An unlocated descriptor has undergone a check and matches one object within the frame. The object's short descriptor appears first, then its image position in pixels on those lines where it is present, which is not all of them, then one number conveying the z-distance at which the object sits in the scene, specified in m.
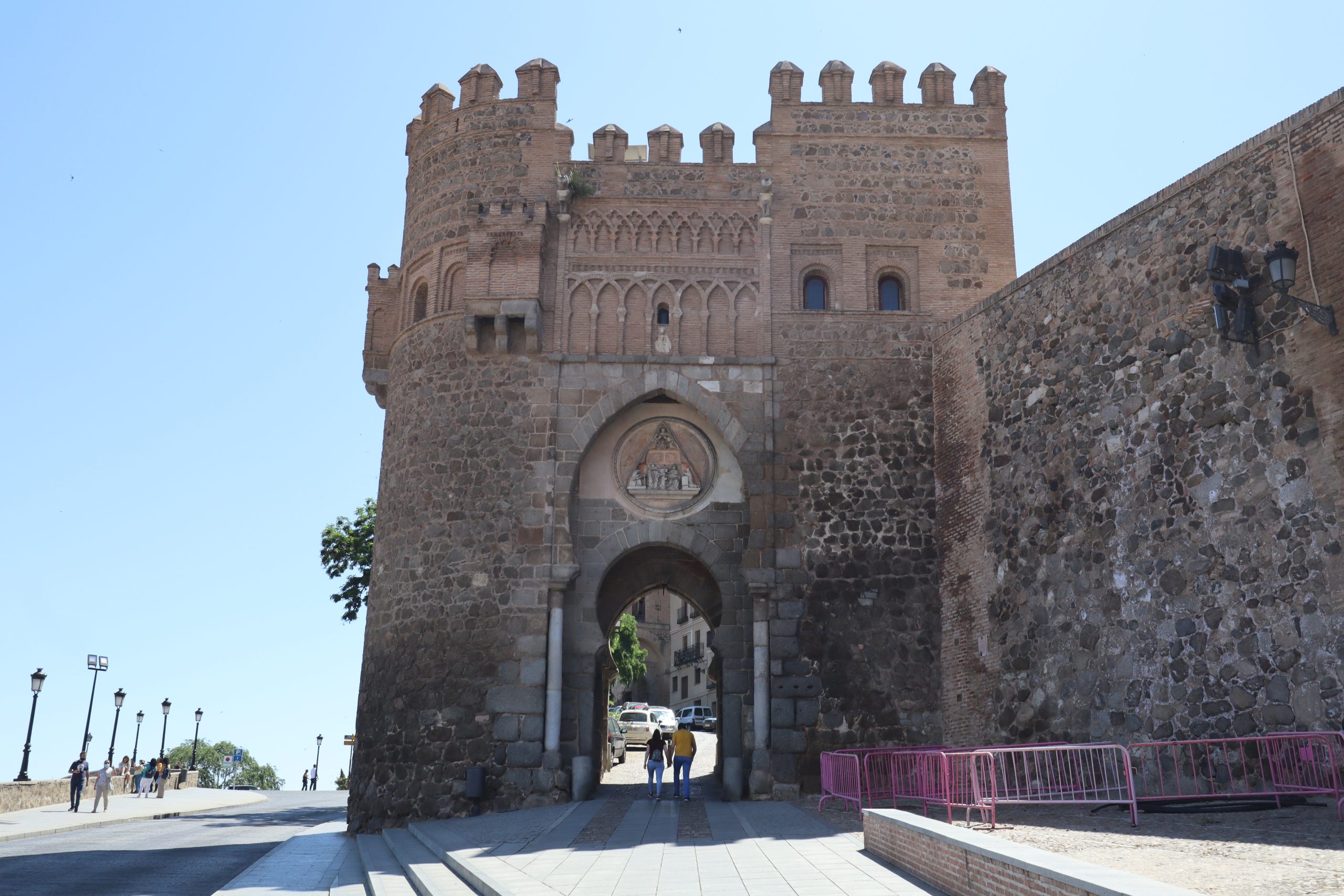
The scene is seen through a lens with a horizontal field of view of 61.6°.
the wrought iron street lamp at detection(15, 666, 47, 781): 20.97
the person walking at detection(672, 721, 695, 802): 14.32
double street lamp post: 25.44
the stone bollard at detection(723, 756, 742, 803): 14.66
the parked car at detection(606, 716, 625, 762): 23.28
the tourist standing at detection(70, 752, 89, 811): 20.58
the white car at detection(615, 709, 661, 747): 26.30
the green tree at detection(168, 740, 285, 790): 81.94
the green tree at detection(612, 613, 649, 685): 34.81
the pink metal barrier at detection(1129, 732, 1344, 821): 9.38
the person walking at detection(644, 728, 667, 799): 14.77
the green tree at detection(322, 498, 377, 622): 22.58
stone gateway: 11.96
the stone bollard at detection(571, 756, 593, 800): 14.65
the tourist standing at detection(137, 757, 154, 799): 27.78
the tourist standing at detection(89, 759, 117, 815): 20.92
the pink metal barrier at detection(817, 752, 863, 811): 12.45
